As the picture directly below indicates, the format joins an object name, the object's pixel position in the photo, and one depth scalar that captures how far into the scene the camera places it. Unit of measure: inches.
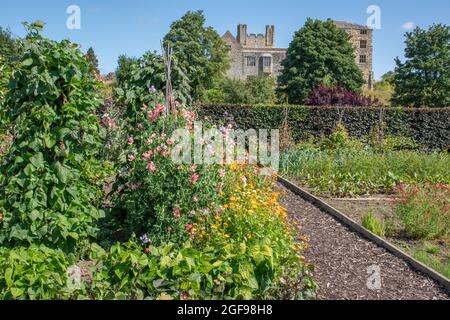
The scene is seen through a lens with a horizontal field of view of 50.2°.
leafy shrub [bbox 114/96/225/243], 172.9
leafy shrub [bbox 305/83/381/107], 724.7
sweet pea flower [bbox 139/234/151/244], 166.8
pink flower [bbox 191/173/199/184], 170.9
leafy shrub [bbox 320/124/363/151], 501.7
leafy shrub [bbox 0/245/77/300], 122.0
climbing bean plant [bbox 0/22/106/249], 158.9
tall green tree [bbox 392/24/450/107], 1348.4
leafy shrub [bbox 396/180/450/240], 223.5
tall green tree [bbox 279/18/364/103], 1387.8
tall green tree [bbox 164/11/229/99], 1461.6
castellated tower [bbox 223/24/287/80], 2164.1
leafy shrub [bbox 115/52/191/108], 211.5
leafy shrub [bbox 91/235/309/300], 127.3
